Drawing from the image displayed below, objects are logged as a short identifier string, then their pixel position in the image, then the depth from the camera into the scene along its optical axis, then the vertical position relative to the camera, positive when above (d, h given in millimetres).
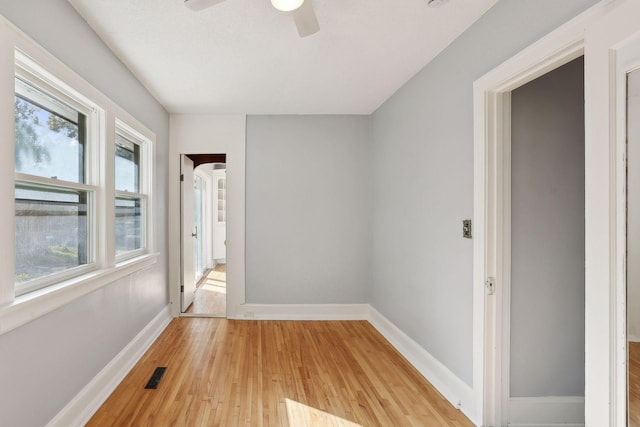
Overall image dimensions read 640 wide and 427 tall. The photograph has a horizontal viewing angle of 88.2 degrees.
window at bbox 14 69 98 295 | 1625 +147
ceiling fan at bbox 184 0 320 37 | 1566 +1029
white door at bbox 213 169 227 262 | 7645 -151
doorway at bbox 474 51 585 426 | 1920 -227
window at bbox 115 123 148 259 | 2744 +176
